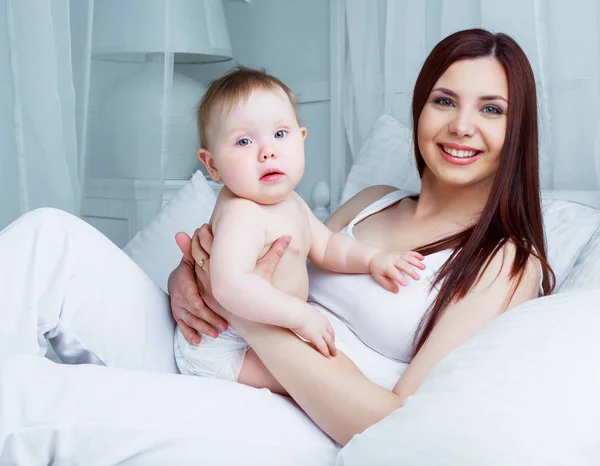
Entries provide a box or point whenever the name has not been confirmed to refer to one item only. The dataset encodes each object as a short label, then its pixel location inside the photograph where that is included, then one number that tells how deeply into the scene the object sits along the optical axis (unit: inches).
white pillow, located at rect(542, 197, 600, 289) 58.1
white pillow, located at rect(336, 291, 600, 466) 29.6
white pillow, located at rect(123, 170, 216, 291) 74.9
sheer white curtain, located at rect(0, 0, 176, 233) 75.4
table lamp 84.7
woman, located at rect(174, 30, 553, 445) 46.3
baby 46.9
